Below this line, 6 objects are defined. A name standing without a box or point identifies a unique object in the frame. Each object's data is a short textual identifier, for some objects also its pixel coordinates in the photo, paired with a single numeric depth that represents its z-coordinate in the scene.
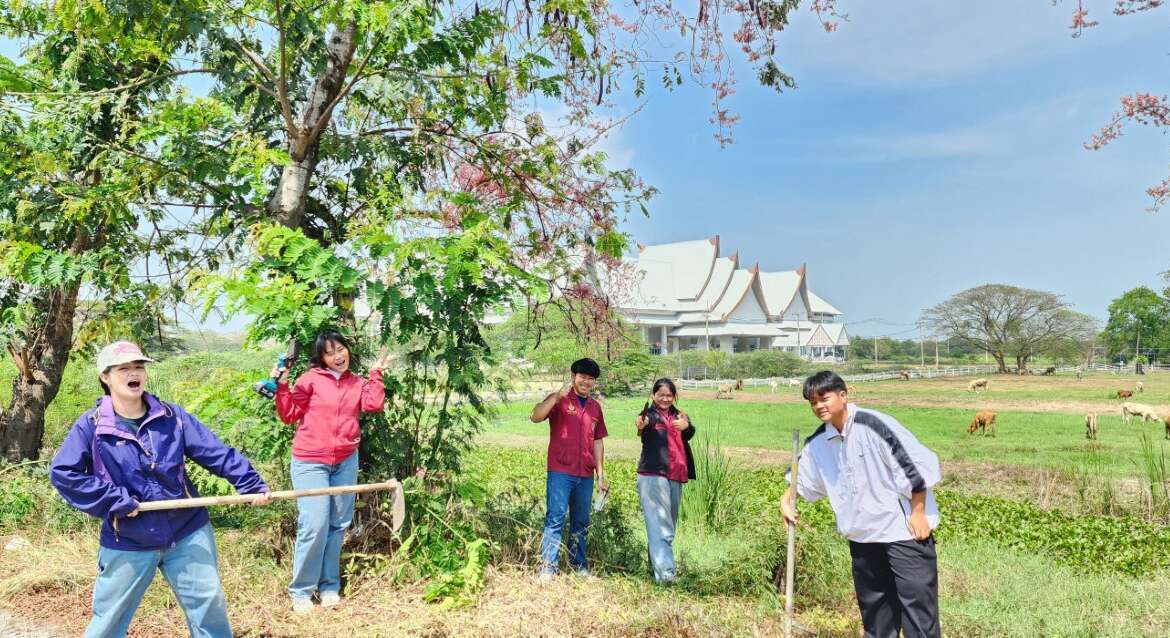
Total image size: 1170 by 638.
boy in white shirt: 3.45
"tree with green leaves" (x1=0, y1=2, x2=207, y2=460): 5.62
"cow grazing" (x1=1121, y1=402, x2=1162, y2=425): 19.81
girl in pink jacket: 4.28
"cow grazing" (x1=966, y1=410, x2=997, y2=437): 19.56
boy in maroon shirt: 5.21
